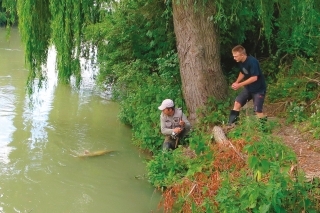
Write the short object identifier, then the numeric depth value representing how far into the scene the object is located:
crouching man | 7.10
